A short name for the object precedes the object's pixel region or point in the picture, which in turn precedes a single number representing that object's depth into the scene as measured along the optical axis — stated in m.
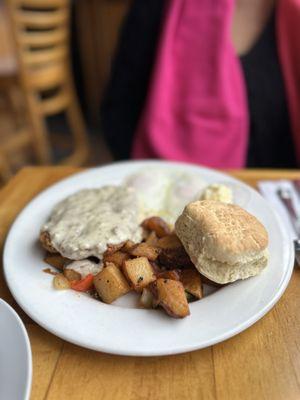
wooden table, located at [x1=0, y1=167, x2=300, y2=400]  0.49
